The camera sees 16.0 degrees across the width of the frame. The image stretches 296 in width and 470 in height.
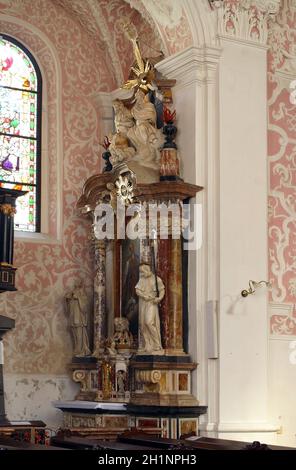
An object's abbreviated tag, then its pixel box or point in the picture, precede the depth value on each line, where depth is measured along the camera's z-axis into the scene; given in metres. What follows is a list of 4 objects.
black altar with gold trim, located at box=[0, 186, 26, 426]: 11.83
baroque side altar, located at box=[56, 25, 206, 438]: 11.82
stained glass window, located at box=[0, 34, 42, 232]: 13.62
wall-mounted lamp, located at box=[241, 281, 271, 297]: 11.96
